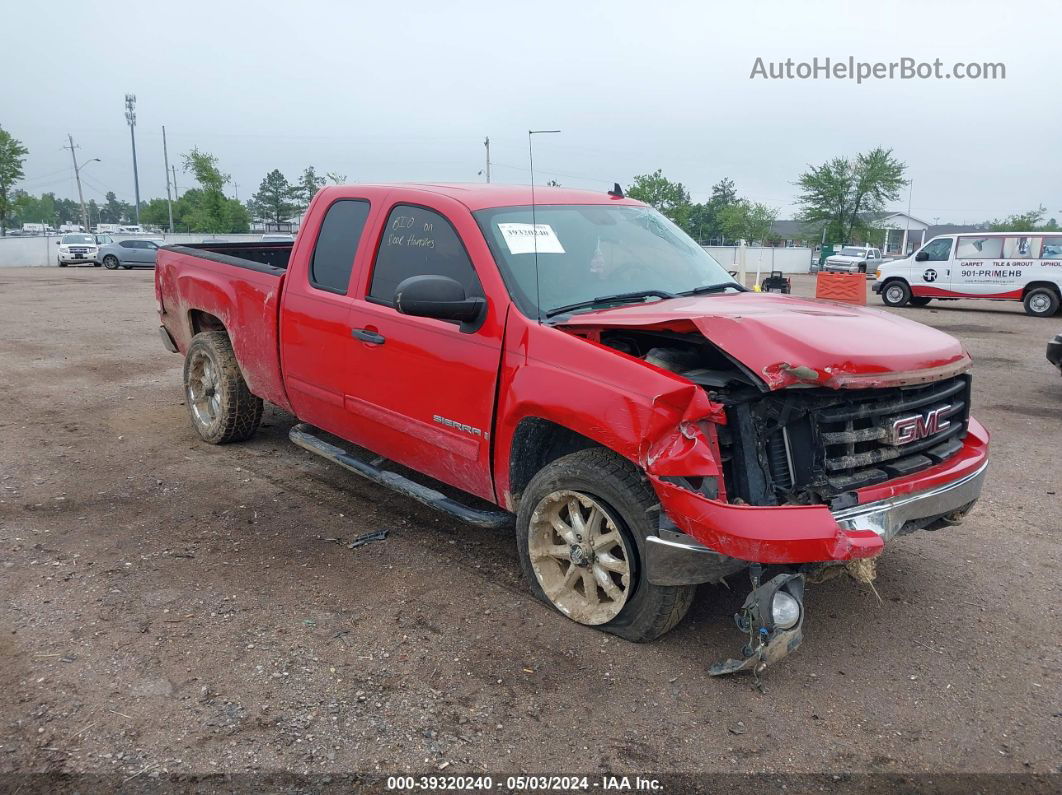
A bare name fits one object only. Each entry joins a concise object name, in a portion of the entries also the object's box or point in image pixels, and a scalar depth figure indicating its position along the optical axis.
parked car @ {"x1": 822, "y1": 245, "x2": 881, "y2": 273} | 37.39
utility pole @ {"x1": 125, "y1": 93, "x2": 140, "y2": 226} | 67.12
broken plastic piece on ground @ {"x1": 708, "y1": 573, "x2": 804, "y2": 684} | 2.92
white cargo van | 17.64
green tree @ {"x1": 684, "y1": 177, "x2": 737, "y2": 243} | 84.06
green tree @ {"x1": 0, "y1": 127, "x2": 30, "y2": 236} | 52.75
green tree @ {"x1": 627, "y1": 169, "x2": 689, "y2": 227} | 59.84
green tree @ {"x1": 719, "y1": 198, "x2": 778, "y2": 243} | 73.81
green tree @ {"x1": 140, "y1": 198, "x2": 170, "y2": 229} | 95.77
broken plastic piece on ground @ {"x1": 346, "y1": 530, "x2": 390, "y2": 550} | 4.38
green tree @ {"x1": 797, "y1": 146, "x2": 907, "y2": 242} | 54.00
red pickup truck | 2.94
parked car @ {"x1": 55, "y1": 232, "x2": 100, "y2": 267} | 33.97
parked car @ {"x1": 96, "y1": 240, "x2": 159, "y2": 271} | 32.22
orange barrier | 20.66
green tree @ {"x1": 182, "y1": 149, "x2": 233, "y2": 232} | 57.84
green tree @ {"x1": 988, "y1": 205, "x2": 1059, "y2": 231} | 73.62
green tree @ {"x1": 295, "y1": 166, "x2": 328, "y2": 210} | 70.56
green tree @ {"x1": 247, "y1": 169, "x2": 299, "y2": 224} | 79.48
